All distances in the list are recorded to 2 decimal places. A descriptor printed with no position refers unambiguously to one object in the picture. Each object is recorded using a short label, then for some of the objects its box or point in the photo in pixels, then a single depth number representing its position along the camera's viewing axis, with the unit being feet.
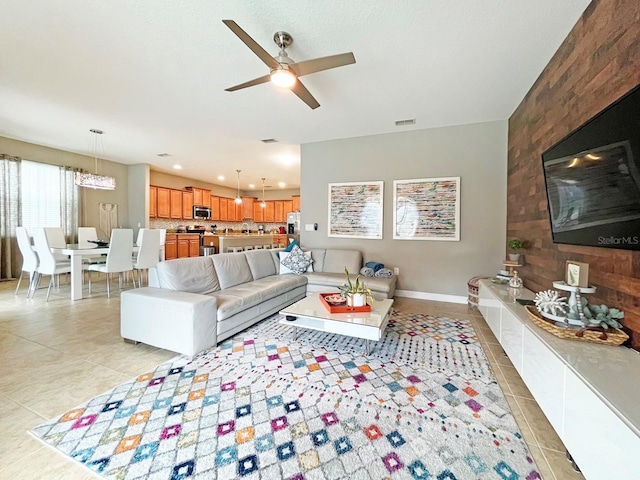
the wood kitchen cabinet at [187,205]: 26.48
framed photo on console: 5.31
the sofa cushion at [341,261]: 14.40
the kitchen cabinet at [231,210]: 32.40
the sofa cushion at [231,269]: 10.78
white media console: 2.88
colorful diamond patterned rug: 4.06
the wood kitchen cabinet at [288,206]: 33.27
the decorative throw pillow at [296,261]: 13.98
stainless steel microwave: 27.27
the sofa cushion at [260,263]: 12.58
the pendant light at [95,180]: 14.78
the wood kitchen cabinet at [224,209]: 31.37
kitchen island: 21.21
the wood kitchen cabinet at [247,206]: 34.22
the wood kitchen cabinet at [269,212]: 34.06
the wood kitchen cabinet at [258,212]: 34.60
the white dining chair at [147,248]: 14.94
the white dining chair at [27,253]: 13.62
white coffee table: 7.20
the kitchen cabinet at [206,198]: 28.68
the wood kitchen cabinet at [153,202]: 23.39
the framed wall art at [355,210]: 14.98
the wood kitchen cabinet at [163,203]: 24.14
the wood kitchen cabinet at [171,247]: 22.86
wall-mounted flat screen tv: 4.12
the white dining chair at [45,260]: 13.06
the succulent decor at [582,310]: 4.92
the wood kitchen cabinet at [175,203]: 25.34
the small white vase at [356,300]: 8.39
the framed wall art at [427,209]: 13.44
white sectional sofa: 7.54
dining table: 13.05
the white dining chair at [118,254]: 13.79
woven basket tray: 4.53
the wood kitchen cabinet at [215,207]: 30.04
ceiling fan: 6.48
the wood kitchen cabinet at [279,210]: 33.59
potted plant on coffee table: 8.39
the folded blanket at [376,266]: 14.05
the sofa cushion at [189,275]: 9.02
